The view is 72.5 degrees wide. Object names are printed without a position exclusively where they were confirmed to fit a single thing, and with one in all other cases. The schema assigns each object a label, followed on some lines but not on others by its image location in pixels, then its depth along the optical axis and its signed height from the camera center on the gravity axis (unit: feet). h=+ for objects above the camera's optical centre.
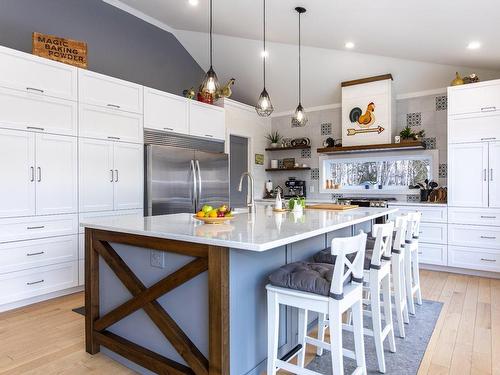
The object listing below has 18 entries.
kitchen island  5.66 -2.00
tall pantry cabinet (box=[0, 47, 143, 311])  10.34 +0.69
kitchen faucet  10.37 -0.58
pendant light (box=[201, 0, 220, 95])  9.41 +2.83
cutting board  11.59 -0.73
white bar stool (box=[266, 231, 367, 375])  5.49 -1.96
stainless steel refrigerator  14.15 +0.26
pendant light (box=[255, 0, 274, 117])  10.82 +2.60
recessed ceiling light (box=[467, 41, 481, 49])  12.35 +5.21
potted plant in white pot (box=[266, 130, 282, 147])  22.00 +3.14
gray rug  7.16 -3.80
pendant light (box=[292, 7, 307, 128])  11.91 +2.51
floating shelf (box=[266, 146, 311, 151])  20.90 +2.37
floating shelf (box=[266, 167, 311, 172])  20.96 +1.07
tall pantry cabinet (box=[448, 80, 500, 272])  13.89 +0.43
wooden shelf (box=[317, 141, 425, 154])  16.37 +1.95
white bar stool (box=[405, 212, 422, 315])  9.75 -2.13
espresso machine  21.06 -0.06
